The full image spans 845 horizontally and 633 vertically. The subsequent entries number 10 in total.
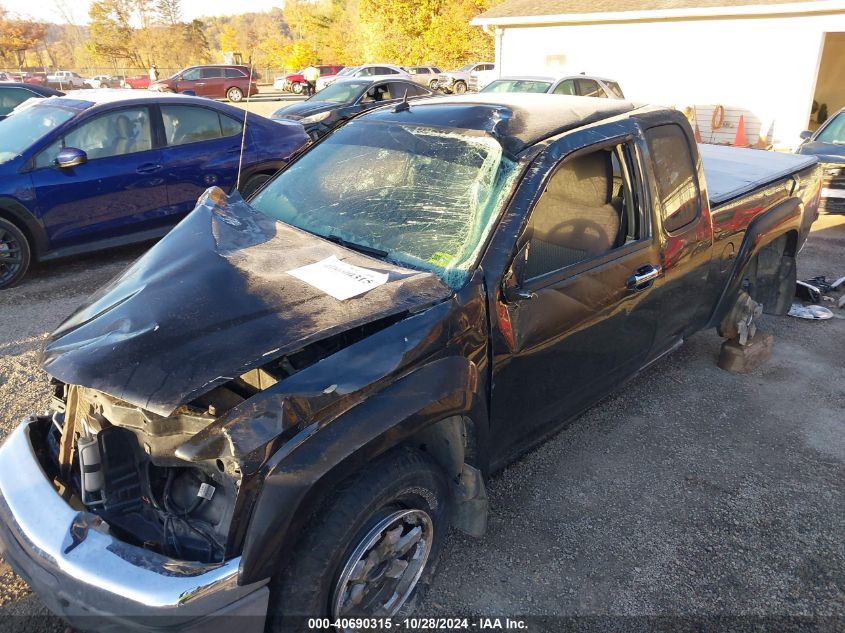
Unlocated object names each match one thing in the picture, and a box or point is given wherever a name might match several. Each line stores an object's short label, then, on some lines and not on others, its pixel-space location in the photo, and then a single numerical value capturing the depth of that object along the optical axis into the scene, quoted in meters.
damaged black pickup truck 1.79
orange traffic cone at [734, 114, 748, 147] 13.84
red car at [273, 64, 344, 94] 35.12
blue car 5.63
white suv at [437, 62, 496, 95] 24.57
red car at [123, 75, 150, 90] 37.59
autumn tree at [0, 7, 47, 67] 53.97
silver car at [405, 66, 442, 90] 24.78
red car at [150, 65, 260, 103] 27.71
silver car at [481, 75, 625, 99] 11.78
